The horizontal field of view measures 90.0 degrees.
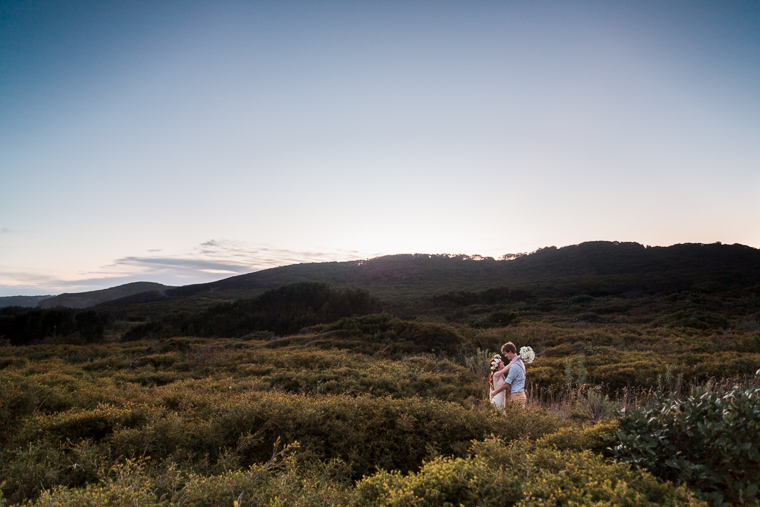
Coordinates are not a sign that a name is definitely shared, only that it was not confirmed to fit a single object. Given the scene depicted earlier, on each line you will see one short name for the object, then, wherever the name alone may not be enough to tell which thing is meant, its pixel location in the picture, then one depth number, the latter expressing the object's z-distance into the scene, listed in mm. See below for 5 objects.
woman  6473
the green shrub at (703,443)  2648
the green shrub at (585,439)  3712
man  6453
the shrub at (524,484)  2584
